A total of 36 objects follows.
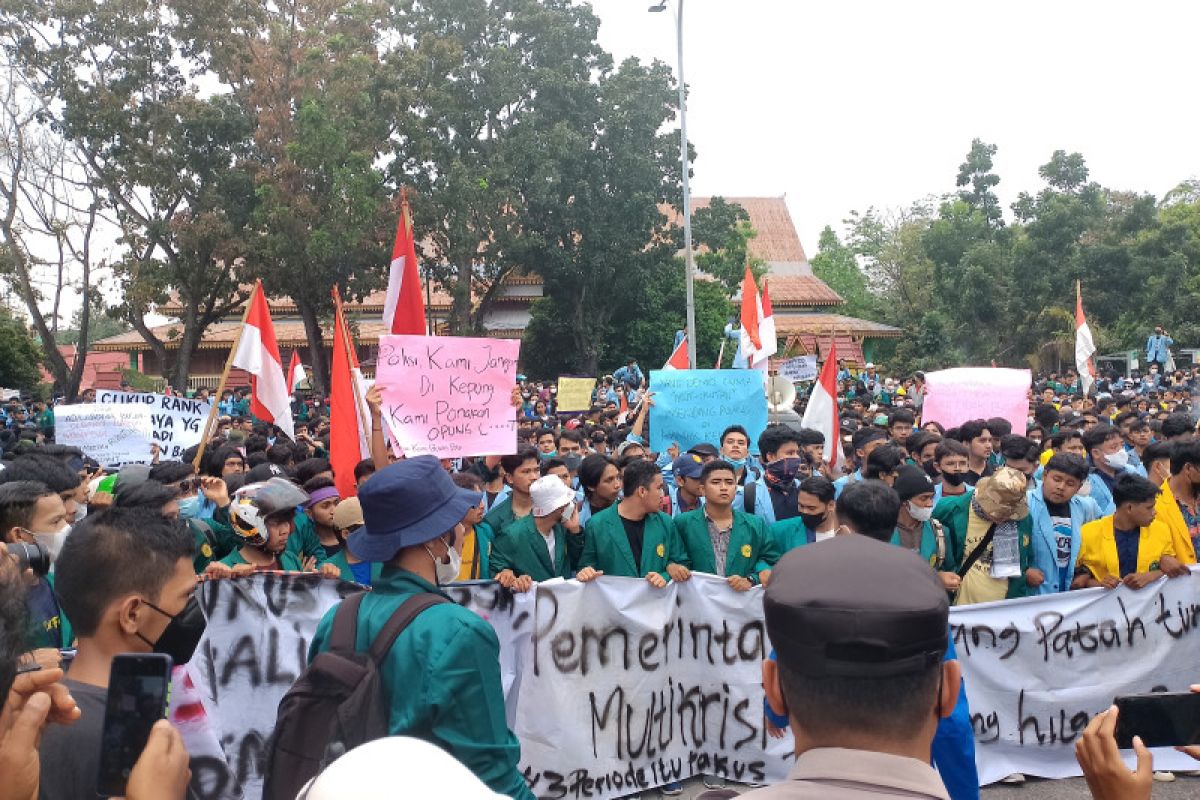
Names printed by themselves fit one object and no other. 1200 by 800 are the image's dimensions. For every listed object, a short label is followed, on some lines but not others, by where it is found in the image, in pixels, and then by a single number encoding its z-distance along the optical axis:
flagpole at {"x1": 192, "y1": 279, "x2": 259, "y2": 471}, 6.46
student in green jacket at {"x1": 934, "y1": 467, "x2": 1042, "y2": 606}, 5.62
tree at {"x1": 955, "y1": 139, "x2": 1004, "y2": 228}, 41.94
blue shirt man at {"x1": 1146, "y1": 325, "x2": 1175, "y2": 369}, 27.39
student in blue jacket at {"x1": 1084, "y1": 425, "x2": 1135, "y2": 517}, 7.98
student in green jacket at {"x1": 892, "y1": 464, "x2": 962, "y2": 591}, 5.70
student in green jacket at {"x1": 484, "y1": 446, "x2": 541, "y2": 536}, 6.38
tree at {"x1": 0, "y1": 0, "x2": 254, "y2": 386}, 27.42
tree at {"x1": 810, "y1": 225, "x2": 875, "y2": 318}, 63.81
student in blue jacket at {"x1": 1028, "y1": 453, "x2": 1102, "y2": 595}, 5.96
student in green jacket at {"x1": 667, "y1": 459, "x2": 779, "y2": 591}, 5.92
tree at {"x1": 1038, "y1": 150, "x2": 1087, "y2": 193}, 39.31
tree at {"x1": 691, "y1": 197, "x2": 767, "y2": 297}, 34.28
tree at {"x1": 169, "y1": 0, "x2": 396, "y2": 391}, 26.81
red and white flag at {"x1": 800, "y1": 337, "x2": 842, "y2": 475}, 9.51
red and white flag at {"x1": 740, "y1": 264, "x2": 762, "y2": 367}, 14.24
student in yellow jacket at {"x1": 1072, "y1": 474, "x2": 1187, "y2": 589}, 5.67
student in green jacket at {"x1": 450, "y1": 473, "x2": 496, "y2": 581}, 5.99
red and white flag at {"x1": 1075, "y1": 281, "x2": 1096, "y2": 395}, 14.83
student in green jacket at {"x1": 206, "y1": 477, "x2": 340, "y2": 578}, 5.04
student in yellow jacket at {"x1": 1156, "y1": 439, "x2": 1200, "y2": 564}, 5.92
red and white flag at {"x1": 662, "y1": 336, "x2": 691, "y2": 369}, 14.54
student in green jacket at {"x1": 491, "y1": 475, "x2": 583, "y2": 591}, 5.81
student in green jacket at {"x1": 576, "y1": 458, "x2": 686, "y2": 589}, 5.88
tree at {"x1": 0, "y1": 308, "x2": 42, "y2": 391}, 33.44
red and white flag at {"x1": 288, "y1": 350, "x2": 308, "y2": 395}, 17.28
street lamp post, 21.47
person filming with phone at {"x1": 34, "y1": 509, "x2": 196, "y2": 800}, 2.41
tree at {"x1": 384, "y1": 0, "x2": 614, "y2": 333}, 28.69
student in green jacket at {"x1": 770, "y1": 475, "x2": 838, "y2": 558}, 5.95
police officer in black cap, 1.56
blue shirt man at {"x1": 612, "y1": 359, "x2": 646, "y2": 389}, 27.27
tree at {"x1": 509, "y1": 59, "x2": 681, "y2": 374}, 32.78
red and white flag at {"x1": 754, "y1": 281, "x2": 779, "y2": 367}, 13.93
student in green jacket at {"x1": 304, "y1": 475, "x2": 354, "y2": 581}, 5.78
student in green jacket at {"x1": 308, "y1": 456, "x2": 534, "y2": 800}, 2.62
